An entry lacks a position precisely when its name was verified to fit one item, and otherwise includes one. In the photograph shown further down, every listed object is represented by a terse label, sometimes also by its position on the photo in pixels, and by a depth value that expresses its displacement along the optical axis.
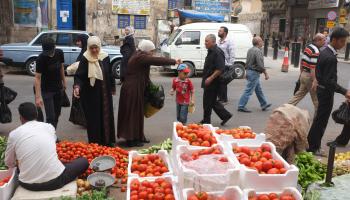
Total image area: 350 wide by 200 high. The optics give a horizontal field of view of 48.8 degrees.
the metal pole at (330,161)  3.54
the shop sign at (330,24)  24.16
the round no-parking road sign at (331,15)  24.09
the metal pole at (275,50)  22.75
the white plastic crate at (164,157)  4.44
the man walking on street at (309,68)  7.70
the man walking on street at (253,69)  9.47
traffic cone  17.80
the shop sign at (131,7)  19.80
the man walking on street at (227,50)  10.11
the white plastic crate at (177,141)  4.22
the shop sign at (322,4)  30.42
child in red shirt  7.10
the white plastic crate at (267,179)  3.60
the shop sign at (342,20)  27.54
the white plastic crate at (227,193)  3.51
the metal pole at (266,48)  25.02
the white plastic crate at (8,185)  4.07
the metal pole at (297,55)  19.11
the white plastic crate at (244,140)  4.44
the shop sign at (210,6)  21.92
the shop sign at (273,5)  39.53
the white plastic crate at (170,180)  3.87
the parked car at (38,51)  13.37
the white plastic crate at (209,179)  3.59
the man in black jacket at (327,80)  5.92
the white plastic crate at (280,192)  3.50
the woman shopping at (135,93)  6.32
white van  14.35
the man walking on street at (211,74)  7.28
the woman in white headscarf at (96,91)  6.03
